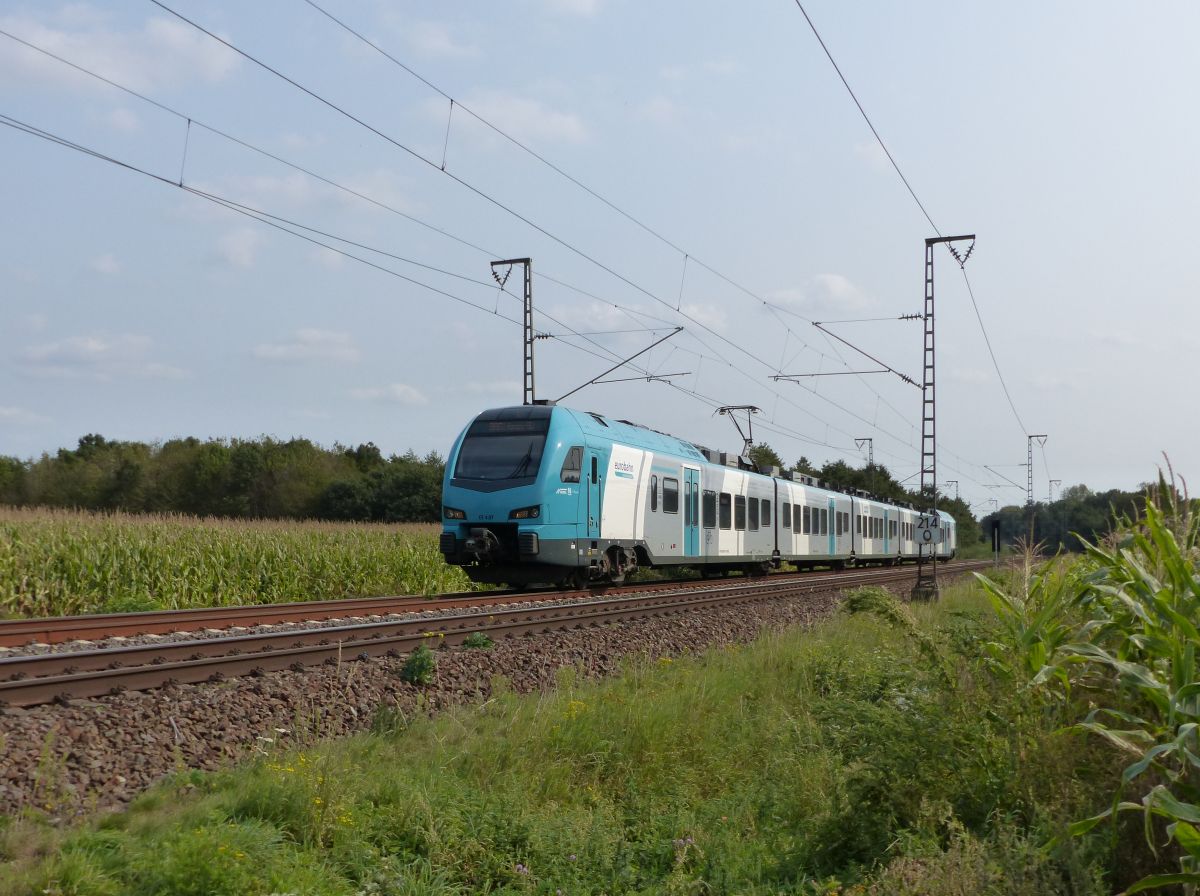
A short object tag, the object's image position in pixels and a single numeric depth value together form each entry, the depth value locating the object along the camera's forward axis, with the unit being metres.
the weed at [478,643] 10.55
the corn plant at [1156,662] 3.54
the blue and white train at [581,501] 17.48
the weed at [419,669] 8.85
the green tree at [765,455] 68.29
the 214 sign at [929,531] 23.48
